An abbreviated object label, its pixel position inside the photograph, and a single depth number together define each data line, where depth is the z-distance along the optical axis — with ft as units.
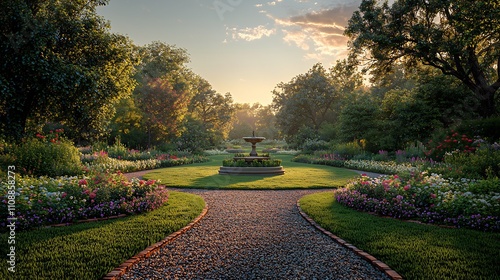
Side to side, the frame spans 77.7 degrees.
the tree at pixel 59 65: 33.94
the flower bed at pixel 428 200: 19.40
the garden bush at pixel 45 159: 34.63
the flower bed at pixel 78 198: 19.12
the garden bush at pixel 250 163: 51.29
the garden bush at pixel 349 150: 71.61
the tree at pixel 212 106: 167.63
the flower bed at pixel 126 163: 49.52
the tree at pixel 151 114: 87.81
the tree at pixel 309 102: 135.64
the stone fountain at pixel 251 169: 49.65
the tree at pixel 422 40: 53.78
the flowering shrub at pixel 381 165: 48.60
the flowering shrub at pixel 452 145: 46.81
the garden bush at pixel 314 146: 95.17
